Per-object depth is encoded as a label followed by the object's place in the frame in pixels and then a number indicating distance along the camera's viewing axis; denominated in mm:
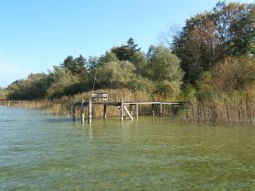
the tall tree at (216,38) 49625
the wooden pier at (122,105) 29345
